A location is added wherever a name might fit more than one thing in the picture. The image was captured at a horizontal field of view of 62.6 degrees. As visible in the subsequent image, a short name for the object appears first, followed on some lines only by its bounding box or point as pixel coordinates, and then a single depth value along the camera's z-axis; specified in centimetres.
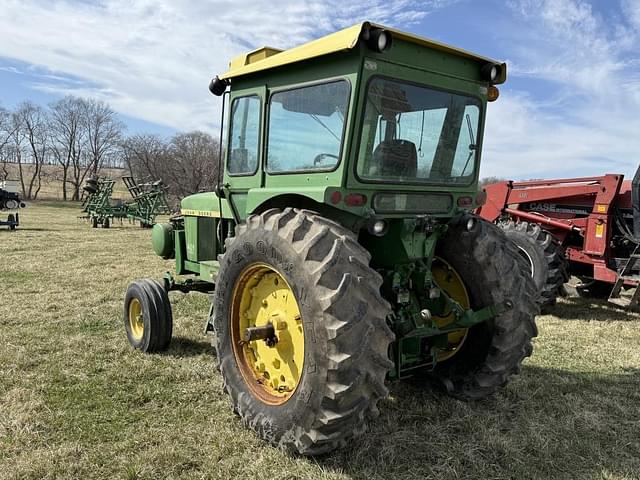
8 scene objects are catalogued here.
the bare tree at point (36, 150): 4831
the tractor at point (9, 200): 2005
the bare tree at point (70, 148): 4922
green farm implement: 2069
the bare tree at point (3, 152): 4573
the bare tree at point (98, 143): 4972
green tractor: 288
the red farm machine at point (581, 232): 728
